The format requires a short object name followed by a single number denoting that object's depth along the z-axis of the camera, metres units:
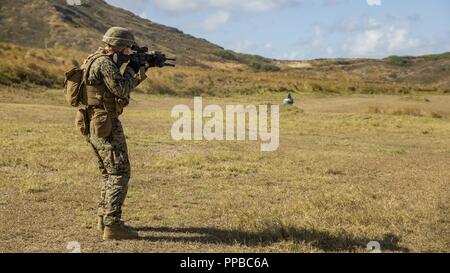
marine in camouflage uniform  5.93
